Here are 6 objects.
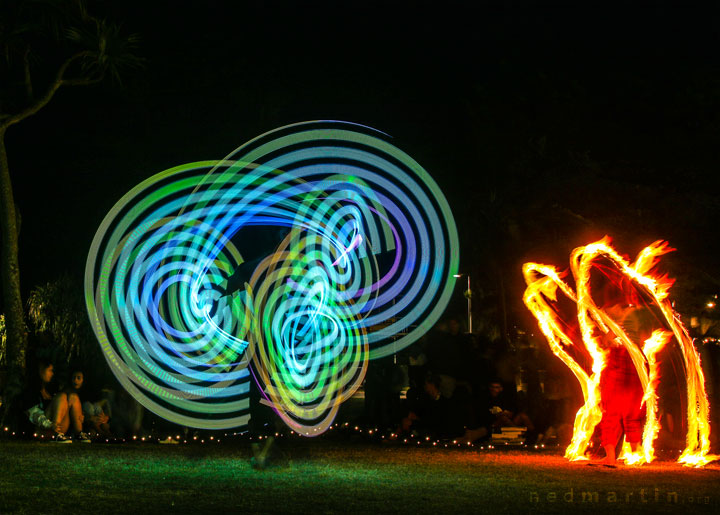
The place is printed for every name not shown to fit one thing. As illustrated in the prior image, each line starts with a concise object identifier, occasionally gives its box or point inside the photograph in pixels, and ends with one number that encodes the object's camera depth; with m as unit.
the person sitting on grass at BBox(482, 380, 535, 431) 13.66
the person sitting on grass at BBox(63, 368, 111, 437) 13.42
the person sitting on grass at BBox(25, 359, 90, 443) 13.18
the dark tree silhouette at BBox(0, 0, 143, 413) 16.69
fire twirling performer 11.02
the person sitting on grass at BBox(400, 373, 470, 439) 13.55
